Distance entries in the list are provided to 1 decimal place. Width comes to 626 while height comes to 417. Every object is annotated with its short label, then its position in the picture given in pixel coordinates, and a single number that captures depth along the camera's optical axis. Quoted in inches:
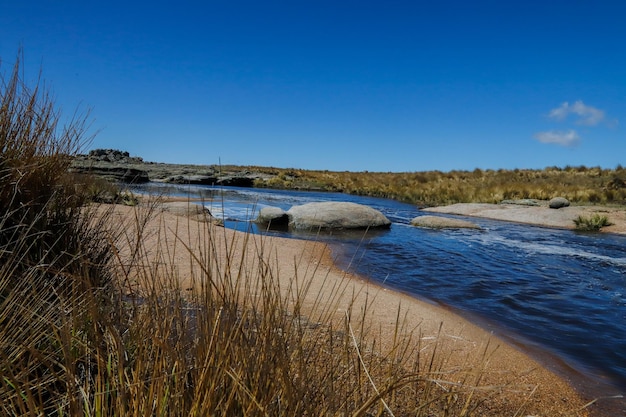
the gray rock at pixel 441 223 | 545.0
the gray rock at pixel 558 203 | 737.6
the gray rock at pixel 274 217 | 484.4
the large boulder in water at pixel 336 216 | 485.4
